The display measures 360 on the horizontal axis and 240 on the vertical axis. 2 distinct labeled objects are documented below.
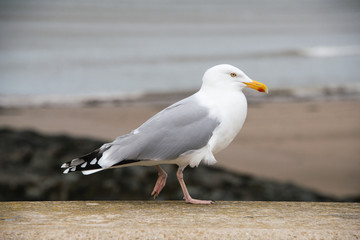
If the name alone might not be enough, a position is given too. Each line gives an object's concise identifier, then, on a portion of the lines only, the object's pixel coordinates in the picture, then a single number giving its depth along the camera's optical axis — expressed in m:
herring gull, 6.44
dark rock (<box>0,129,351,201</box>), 10.83
